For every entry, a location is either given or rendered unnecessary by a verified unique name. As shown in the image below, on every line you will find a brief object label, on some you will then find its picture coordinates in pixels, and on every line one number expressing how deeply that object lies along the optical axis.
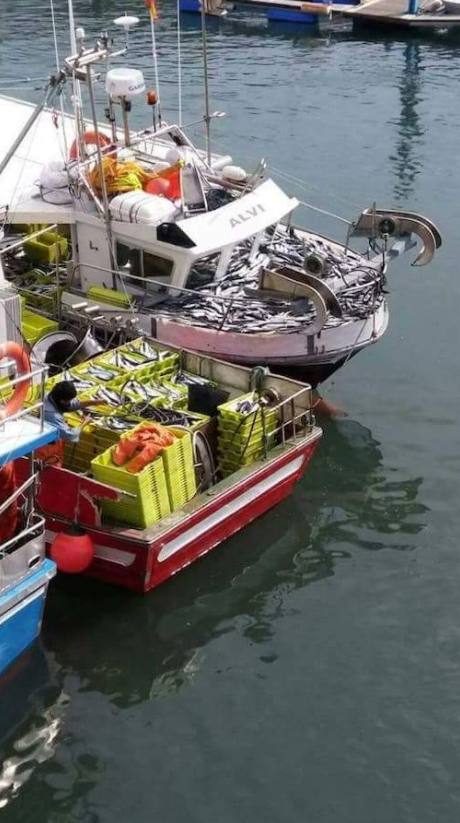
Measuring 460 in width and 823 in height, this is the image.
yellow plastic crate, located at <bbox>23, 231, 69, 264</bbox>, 21.02
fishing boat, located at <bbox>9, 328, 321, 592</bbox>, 14.53
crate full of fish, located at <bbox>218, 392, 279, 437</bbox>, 15.91
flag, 20.09
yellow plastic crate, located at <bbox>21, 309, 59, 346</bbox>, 18.55
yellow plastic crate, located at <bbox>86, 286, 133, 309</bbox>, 19.34
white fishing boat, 18.91
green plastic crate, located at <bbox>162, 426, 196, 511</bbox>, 14.83
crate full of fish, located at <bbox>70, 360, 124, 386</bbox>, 16.88
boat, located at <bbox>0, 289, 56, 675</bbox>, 12.63
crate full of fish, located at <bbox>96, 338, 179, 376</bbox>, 17.31
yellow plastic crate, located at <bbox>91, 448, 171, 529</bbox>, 14.39
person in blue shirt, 14.75
